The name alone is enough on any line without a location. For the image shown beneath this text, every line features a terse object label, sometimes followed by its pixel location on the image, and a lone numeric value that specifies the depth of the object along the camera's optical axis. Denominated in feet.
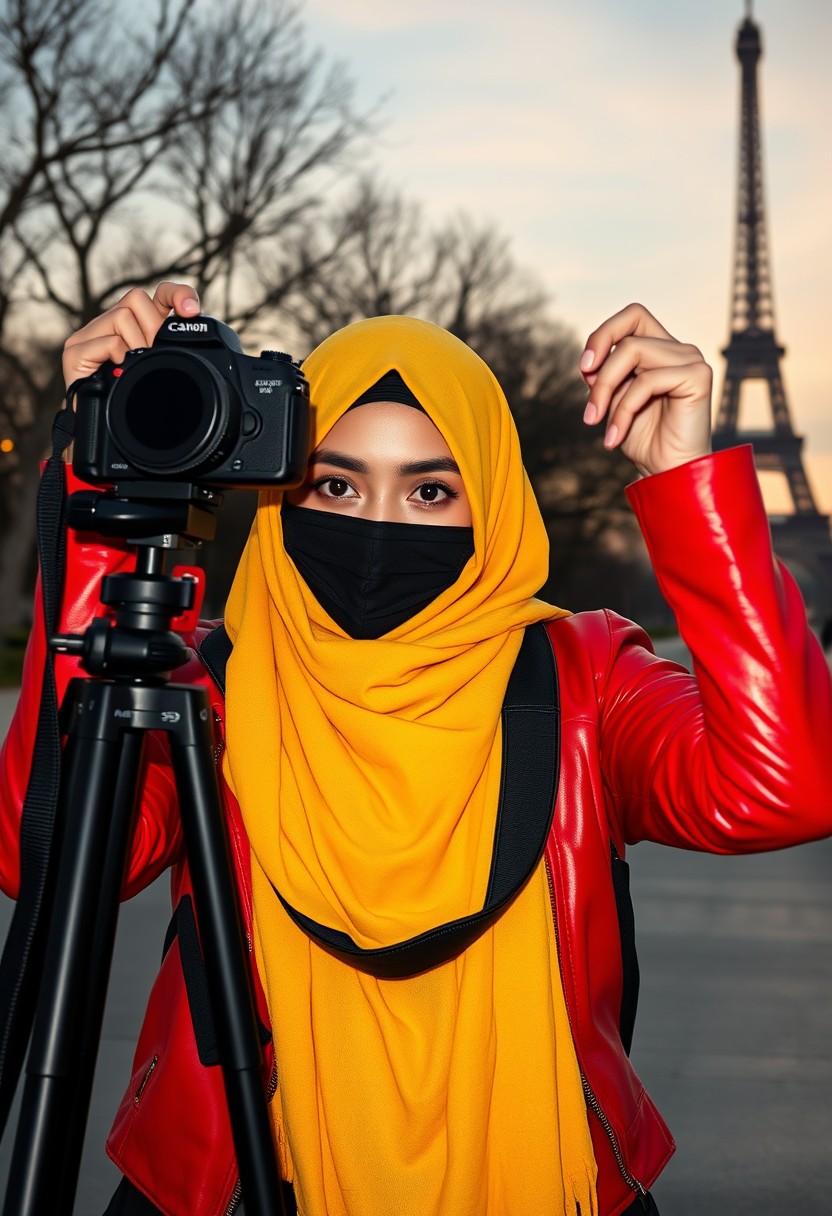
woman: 5.68
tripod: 4.95
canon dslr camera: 5.02
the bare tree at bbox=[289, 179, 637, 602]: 99.40
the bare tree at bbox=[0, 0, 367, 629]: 55.36
